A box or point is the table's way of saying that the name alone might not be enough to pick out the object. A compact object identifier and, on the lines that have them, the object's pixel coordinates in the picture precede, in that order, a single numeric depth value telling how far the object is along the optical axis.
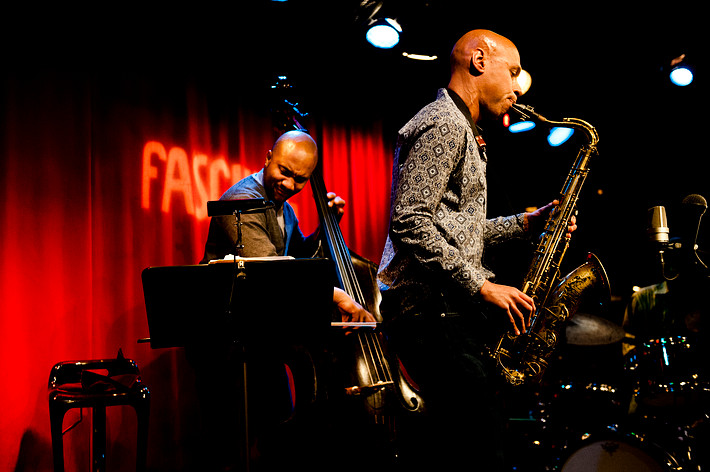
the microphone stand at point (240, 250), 2.10
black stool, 2.54
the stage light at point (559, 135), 5.73
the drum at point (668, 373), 3.69
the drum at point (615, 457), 3.26
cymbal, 4.22
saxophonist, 1.65
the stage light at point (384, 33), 4.44
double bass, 2.16
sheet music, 2.13
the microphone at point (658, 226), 2.69
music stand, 2.11
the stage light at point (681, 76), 5.12
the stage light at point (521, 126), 5.72
